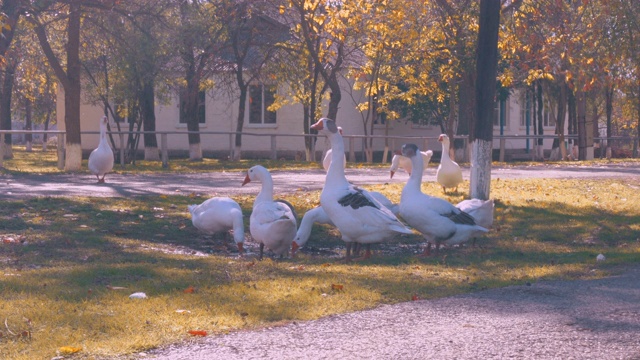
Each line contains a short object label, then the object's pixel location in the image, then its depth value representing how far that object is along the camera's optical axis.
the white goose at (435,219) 9.77
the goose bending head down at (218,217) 10.52
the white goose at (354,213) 9.40
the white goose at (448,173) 15.34
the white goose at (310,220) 10.43
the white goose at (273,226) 9.75
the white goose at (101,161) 18.08
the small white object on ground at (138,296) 6.98
